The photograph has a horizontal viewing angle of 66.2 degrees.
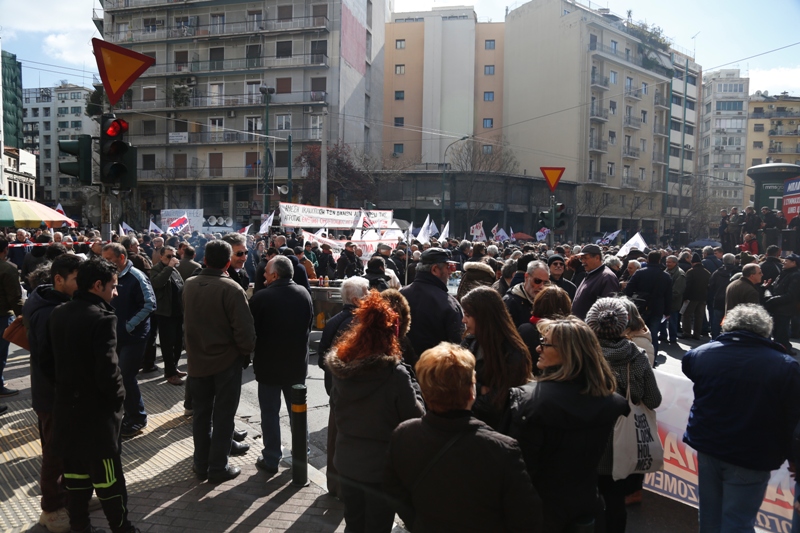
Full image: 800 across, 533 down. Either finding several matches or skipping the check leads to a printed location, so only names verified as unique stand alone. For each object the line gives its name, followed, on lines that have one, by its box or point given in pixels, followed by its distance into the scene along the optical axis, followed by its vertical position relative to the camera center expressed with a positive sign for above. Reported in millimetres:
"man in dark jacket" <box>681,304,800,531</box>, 3352 -1036
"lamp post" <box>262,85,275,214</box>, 28212 +5800
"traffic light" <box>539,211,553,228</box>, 15883 +63
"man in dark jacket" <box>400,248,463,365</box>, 5121 -782
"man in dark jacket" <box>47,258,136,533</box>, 3791 -1144
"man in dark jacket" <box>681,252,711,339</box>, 12945 -1409
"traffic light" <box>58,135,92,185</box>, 6996 +593
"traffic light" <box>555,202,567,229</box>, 15836 +121
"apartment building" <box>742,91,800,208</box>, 86612 +13971
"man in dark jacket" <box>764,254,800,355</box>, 10383 -1250
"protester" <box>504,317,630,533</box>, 2871 -952
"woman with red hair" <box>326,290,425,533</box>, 3367 -984
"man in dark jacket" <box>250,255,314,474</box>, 5199 -1042
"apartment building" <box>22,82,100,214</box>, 109062 +17380
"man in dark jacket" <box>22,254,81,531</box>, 4250 -1230
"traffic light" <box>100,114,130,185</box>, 6973 +699
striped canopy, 11984 -19
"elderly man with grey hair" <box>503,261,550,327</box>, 5676 -669
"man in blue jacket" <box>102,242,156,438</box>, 6020 -1067
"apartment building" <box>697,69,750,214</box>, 92000 +14023
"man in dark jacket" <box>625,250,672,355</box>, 10227 -1028
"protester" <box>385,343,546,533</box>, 2424 -977
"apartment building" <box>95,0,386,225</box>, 47281 +10047
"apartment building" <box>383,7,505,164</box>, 57719 +12995
